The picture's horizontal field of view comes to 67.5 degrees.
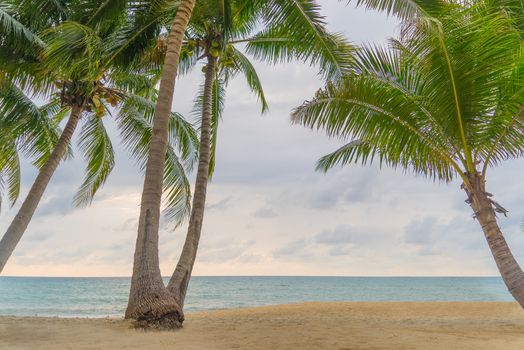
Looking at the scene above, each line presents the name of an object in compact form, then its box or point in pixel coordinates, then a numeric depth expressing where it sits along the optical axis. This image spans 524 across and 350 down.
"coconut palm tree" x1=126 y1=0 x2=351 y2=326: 5.67
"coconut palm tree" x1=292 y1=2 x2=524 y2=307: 6.23
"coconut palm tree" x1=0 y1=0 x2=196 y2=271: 7.70
